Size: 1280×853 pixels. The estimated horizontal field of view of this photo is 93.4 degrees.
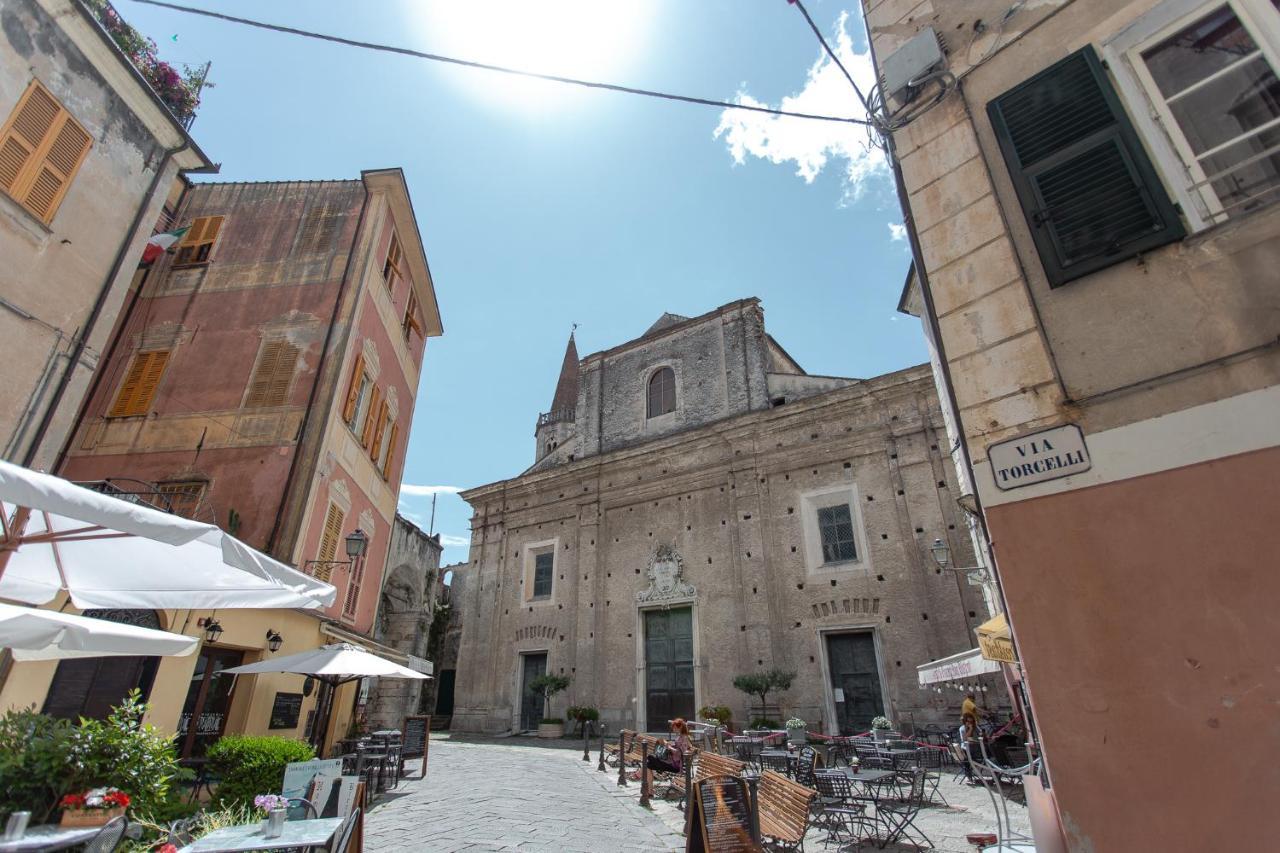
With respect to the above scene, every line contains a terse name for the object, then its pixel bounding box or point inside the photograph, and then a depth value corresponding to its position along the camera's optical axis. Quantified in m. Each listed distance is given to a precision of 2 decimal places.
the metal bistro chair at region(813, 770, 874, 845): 5.29
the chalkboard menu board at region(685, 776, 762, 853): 3.81
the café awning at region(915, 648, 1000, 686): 8.46
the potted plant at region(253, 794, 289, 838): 3.25
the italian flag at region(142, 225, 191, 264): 10.46
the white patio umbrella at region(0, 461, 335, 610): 4.03
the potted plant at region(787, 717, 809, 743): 11.01
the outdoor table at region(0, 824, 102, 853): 2.63
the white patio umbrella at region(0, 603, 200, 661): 3.46
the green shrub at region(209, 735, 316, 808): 5.61
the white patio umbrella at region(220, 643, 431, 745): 6.84
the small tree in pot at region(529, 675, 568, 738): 16.48
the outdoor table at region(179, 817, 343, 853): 3.00
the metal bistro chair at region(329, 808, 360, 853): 3.23
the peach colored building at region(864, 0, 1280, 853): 2.54
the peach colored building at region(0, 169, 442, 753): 8.33
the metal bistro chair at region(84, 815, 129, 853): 2.77
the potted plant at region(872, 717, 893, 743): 10.52
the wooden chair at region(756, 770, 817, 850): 4.21
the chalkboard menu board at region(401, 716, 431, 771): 9.46
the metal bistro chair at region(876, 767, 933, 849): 5.30
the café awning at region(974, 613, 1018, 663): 6.29
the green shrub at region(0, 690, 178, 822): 3.29
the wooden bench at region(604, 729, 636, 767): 11.14
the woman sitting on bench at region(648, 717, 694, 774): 7.67
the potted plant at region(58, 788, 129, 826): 3.16
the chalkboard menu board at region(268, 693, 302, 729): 8.48
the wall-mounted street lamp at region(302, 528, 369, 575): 8.64
